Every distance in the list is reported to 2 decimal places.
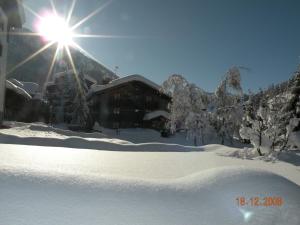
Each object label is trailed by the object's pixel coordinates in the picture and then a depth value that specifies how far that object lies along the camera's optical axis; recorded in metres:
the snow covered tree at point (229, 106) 19.20
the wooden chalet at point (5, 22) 17.78
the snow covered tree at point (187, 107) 19.22
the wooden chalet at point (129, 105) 35.81
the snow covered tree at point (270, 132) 10.93
